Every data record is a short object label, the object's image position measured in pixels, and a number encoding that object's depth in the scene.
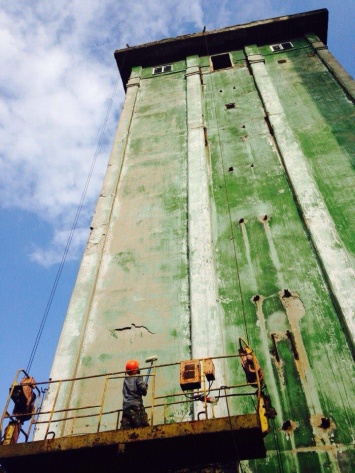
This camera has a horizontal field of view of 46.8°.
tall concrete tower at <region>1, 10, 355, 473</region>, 6.13
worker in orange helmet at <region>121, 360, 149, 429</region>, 5.11
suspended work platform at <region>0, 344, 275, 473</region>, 4.76
